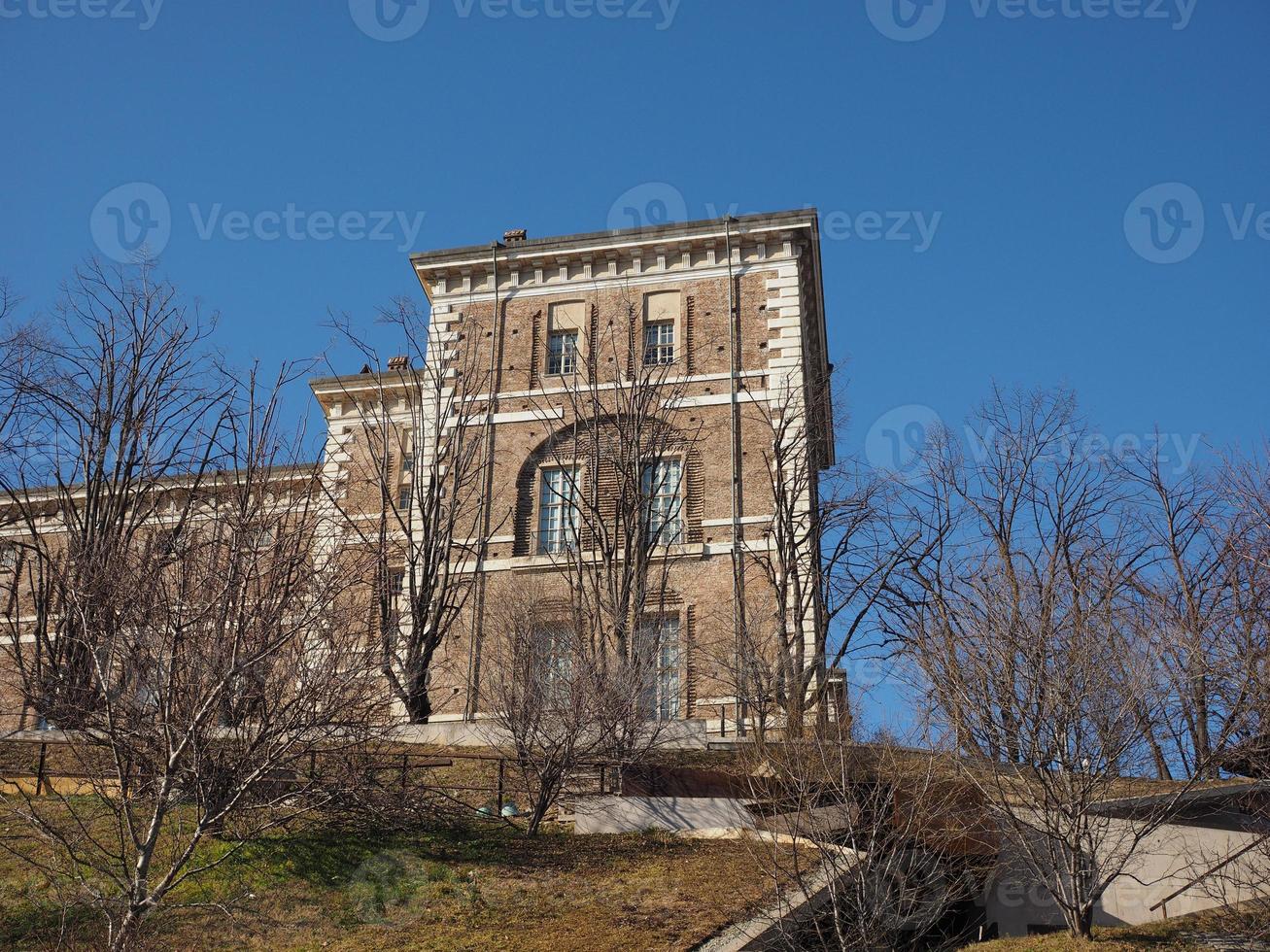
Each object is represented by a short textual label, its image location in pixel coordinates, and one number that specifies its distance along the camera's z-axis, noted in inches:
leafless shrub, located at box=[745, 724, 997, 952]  637.9
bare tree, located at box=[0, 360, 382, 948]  518.9
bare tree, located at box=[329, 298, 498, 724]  1138.0
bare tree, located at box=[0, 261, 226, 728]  706.1
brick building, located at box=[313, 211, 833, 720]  1195.9
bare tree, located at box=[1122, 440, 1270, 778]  787.4
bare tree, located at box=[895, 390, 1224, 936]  679.1
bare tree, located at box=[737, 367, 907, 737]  1016.2
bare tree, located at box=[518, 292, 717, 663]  1127.6
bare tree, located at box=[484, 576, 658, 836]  820.0
